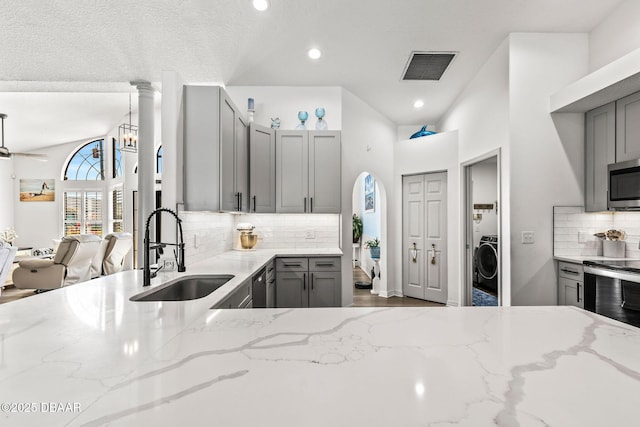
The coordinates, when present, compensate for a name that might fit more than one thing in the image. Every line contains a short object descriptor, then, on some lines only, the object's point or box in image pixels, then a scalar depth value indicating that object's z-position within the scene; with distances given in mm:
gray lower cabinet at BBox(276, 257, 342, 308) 3498
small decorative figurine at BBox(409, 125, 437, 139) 5016
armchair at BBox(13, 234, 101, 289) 5184
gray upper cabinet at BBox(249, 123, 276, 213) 3605
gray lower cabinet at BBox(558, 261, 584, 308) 2746
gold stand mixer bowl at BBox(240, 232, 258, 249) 3879
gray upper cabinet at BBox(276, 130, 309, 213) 3963
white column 3691
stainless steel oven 2270
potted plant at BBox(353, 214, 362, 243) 7130
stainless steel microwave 2496
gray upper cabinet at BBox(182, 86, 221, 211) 2605
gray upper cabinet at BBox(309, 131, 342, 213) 3992
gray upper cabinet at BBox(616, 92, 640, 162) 2531
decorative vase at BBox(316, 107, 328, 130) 4098
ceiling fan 5790
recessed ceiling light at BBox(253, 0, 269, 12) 2598
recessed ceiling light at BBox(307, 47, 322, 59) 3396
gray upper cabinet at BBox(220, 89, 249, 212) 2692
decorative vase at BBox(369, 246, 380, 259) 5586
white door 4734
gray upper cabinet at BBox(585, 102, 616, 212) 2775
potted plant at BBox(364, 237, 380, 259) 5586
